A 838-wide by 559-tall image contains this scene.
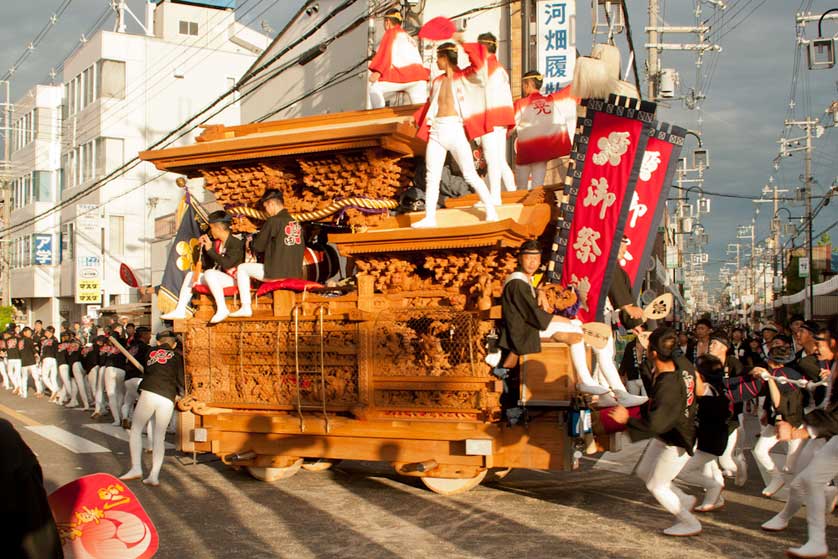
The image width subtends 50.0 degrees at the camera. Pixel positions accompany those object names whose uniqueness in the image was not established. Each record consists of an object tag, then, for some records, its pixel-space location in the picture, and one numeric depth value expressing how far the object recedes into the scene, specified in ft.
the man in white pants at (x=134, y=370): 46.88
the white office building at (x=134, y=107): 123.13
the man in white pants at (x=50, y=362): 70.18
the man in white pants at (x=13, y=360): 75.92
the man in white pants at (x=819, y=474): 20.93
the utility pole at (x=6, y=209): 130.00
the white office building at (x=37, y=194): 140.46
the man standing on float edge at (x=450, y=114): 29.50
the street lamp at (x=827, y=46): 73.56
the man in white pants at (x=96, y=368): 56.80
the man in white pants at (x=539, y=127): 34.47
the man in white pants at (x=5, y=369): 80.28
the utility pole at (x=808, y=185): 106.63
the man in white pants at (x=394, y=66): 38.22
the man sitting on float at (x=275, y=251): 30.91
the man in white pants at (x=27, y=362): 75.31
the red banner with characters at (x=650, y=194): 29.37
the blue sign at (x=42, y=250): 128.88
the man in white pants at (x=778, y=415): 25.08
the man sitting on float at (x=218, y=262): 31.73
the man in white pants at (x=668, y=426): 22.20
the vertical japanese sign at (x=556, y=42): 54.49
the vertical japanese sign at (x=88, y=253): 94.23
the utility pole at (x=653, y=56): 85.81
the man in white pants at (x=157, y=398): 32.27
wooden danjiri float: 27.04
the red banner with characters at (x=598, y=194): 28.27
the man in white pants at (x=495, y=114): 30.58
